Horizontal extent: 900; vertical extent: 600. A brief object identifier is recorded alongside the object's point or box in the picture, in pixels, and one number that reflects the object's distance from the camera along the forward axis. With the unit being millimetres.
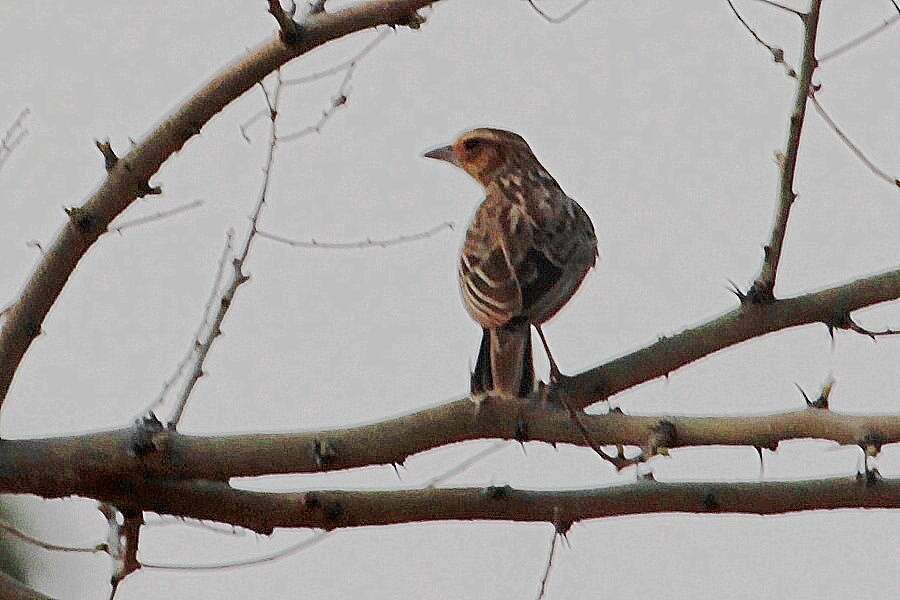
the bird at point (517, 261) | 9656
